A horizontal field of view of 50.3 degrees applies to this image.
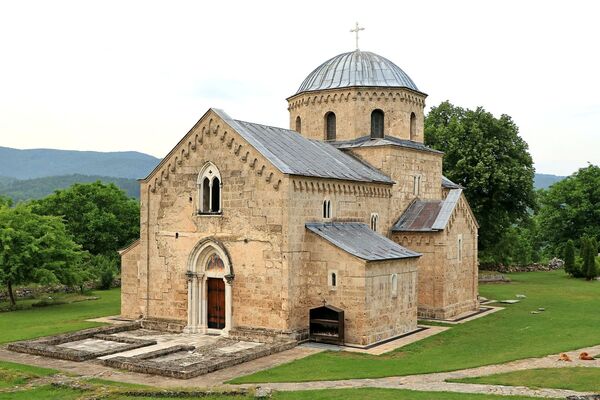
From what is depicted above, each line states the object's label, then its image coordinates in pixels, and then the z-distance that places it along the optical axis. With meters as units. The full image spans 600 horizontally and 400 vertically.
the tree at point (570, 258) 53.00
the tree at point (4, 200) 50.69
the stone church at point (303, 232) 27.11
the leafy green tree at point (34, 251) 35.59
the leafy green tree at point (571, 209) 65.69
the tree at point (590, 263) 51.06
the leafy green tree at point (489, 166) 49.34
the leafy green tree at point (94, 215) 60.03
